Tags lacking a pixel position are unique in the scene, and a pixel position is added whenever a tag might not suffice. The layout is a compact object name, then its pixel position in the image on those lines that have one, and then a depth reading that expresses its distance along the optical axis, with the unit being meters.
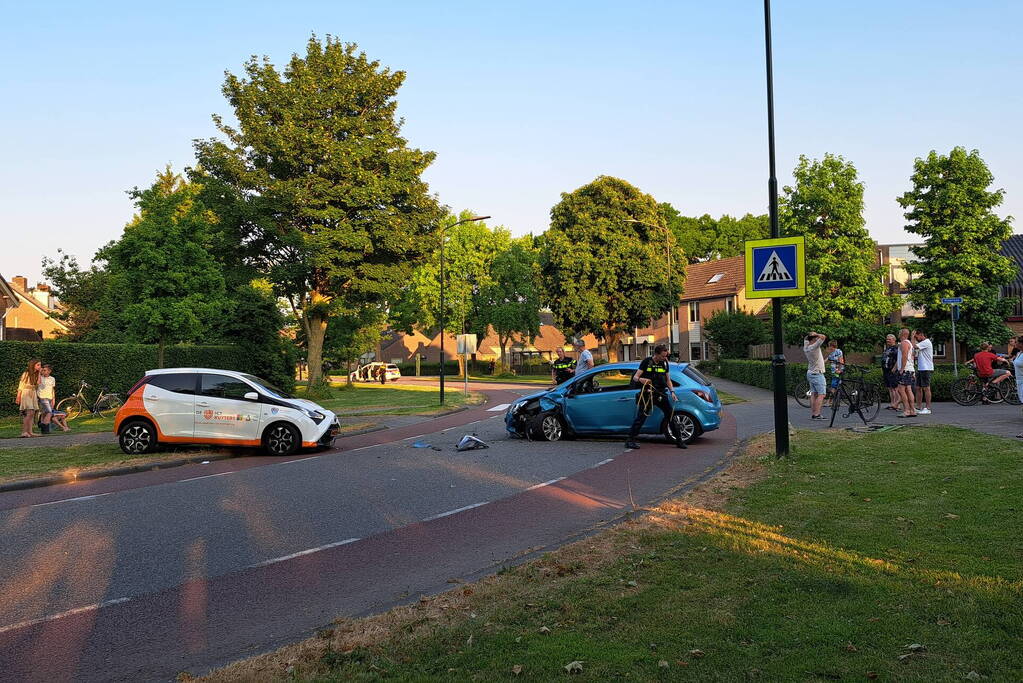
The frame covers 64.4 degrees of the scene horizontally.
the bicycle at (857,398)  17.12
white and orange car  15.74
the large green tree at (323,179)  34.59
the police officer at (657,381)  14.50
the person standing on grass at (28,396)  19.23
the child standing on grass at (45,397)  19.97
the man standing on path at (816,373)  18.34
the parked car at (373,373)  69.81
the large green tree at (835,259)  38.38
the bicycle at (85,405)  26.05
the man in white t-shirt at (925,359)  19.70
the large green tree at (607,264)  52.78
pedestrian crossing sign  12.02
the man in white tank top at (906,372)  17.45
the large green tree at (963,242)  33.97
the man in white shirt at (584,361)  18.22
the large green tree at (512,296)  70.38
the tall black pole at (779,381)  11.98
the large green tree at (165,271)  24.90
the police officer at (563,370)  19.95
